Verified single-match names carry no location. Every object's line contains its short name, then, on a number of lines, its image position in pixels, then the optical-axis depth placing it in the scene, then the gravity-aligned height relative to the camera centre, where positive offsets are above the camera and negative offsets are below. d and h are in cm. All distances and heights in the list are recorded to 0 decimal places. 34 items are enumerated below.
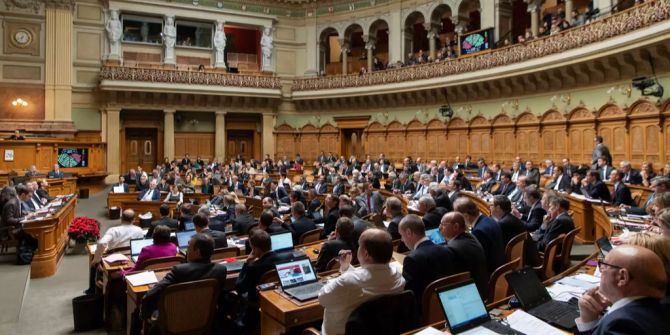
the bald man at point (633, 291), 182 -51
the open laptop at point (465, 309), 268 -84
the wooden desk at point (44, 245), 719 -122
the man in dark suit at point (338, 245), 462 -77
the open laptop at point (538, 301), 287 -88
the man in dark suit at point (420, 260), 331 -67
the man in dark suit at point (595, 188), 809 -32
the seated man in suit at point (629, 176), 922 -13
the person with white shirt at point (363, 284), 285 -72
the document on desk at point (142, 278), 420 -102
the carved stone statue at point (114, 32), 2023 +613
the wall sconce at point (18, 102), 1887 +281
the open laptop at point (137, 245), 535 -90
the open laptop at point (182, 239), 578 -89
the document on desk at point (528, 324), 269 -94
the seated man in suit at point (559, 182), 981 -28
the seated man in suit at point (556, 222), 538 -62
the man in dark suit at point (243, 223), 713 -84
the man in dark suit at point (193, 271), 369 -86
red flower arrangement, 855 -113
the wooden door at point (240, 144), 2344 +134
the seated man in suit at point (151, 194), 1232 -65
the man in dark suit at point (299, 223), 641 -76
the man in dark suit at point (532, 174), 999 -10
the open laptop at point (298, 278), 364 -90
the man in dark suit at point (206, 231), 573 -78
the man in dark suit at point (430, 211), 608 -58
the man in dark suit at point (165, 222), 698 -86
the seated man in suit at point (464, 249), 368 -65
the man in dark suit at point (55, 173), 1414 -10
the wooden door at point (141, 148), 2162 +104
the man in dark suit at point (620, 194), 784 -42
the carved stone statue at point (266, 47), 2298 +621
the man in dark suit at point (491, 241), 445 -70
